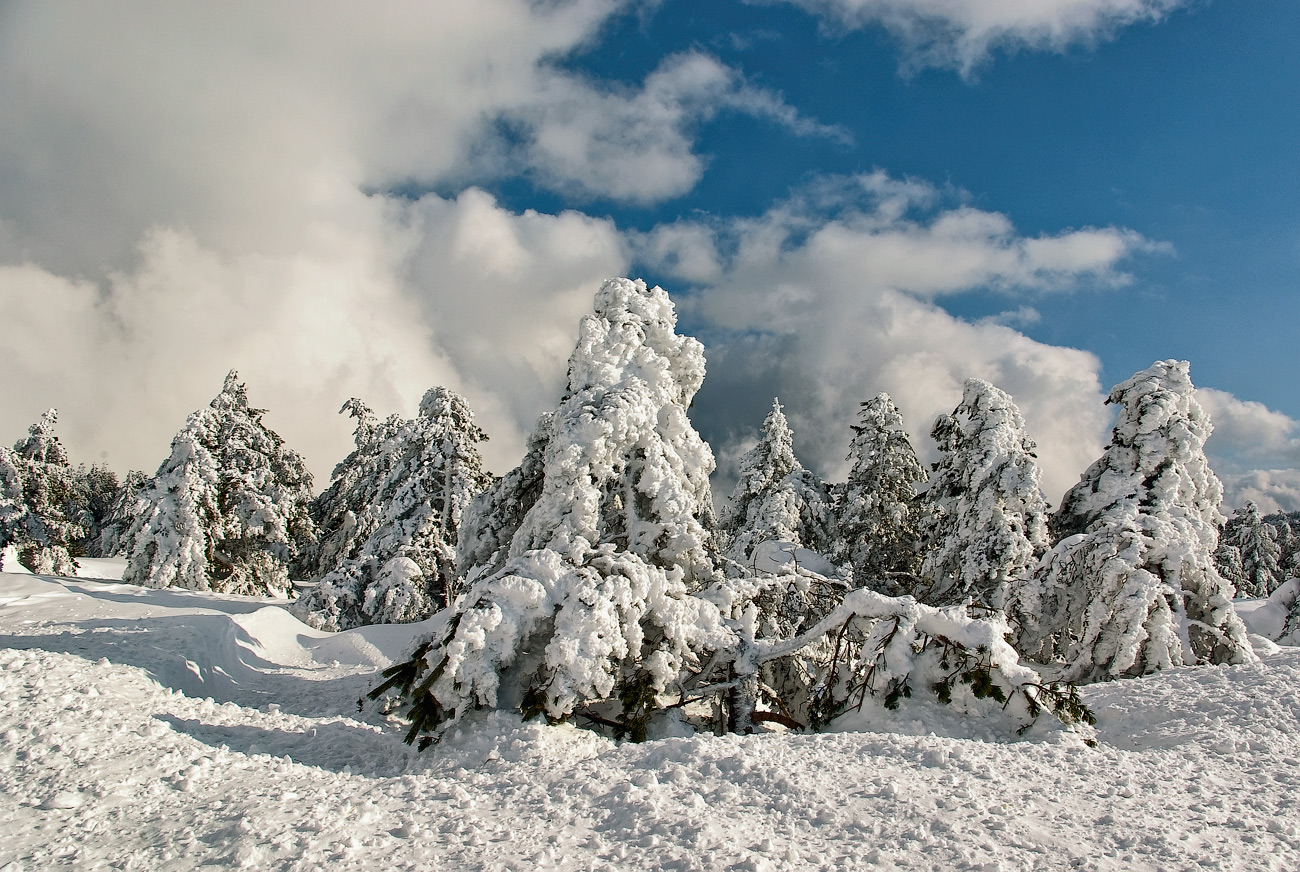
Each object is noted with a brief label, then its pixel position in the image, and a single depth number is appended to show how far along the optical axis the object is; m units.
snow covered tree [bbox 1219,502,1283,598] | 41.03
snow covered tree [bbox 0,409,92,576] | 25.31
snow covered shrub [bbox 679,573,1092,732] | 7.51
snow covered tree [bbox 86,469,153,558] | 23.86
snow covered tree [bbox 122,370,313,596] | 23.11
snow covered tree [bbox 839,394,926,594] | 23.31
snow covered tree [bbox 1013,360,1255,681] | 10.84
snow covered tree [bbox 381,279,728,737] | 7.24
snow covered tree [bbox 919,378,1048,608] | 17.28
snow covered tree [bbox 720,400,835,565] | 25.45
